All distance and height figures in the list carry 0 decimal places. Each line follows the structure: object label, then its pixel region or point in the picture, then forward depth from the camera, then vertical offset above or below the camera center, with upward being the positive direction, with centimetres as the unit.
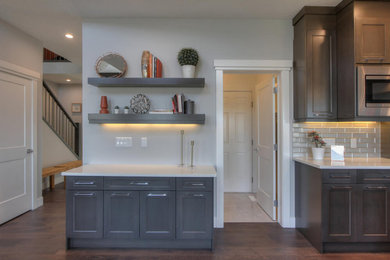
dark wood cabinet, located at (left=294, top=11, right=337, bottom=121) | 281 +74
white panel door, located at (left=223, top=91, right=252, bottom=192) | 480 -24
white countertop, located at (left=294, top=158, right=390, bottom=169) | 244 -38
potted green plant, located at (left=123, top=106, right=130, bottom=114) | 296 +25
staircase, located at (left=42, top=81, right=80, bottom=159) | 561 +25
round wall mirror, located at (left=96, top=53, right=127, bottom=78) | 299 +82
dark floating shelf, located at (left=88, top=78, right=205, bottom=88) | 284 +59
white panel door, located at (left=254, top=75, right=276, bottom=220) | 339 -27
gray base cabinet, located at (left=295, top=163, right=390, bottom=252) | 245 -80
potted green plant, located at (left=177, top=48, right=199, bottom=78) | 292 +86
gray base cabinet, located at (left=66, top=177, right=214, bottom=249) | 247 -83
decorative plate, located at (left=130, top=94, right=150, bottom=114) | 297 +33
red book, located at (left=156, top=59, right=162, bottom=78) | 298 +77
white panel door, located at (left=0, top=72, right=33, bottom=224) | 325 -22
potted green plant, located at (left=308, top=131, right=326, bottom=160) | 288 -22
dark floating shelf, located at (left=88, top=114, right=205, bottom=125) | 286 +14
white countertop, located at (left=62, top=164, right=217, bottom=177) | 246 -46
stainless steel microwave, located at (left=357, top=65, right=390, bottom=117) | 258 +43
